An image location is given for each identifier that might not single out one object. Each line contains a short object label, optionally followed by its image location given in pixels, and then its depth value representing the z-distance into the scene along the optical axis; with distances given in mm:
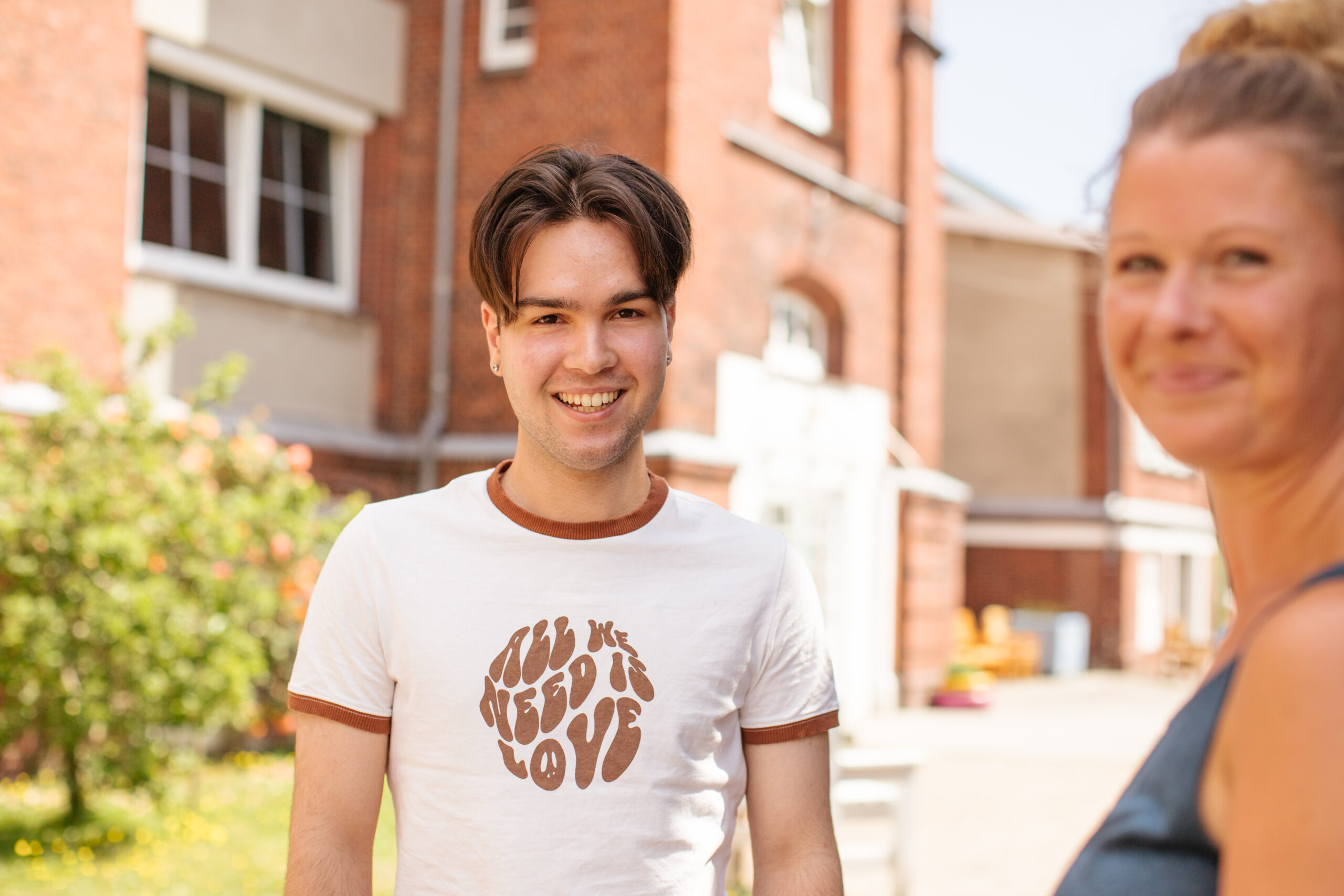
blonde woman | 929
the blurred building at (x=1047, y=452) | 20688
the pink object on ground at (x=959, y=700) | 14688
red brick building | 8984
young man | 1884
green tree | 6320
